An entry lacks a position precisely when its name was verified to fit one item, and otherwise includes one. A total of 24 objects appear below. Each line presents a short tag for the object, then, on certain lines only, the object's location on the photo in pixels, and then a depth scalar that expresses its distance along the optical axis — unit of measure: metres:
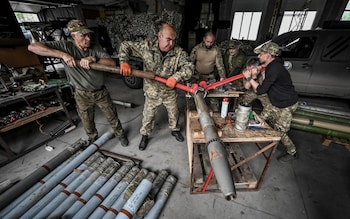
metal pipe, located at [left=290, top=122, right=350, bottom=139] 2.68
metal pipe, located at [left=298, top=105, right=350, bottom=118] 2.98
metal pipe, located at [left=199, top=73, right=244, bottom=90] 2.27
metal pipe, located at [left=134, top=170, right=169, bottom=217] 1.70
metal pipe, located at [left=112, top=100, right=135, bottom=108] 4.12
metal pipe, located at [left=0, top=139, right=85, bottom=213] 1.80
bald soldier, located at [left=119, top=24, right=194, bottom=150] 1.99
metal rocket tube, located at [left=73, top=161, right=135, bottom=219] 1.67
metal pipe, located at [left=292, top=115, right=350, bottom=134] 2.64
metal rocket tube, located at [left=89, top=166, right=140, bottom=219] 1.68
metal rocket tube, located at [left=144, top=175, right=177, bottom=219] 1.72
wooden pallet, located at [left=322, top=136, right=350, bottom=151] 2.68
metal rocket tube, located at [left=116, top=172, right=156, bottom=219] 1.59
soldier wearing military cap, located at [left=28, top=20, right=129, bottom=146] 1.89
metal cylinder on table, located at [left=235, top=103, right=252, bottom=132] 1.65
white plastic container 1.92
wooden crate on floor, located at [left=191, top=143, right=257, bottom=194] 1.98
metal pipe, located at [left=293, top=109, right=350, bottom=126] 2.71
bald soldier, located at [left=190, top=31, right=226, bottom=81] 3.08
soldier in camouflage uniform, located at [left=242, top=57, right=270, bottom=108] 2.22
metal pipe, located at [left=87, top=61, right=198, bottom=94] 1.88
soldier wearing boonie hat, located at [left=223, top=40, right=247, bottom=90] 3.36
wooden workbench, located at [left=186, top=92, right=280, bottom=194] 1.65
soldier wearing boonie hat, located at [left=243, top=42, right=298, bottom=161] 2.08
